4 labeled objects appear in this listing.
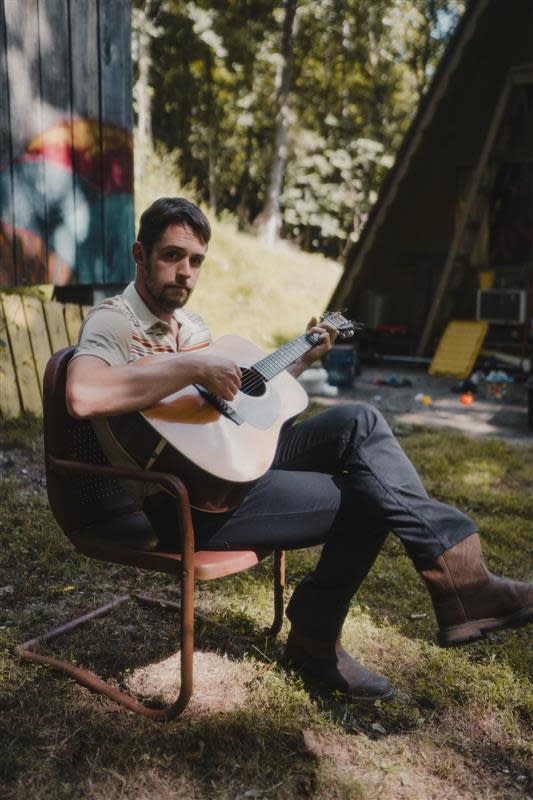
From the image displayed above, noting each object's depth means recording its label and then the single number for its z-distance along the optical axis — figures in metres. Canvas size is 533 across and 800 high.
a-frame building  8.75
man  2.04
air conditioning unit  9.35
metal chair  1.97
